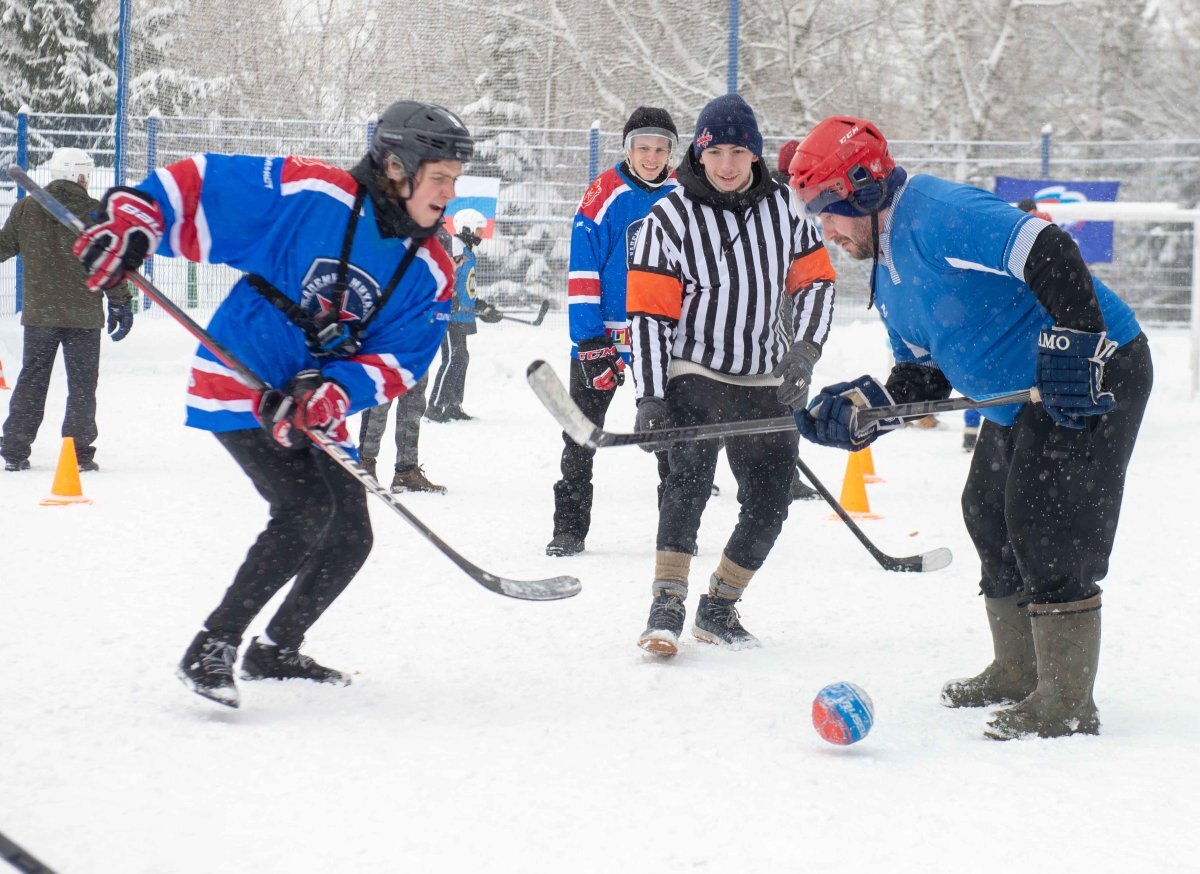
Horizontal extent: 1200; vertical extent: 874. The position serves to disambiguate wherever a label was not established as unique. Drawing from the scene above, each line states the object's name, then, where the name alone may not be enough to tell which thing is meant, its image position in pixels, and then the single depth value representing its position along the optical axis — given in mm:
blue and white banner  22523
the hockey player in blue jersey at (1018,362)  5738
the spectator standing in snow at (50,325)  13516
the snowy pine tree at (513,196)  28453
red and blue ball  5770
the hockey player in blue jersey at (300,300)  6098
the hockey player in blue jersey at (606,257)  9891
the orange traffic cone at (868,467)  14219
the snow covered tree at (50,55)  36937
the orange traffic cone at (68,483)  11922
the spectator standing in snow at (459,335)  19406
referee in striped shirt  7543
